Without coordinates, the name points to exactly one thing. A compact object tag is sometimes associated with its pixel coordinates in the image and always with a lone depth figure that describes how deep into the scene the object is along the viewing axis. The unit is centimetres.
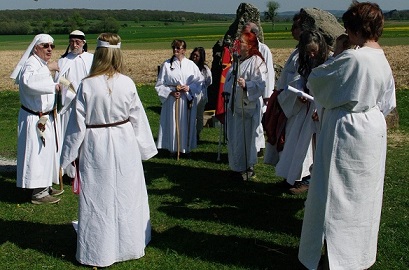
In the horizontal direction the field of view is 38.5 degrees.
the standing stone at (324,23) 1332
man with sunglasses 741
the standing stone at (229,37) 1392
